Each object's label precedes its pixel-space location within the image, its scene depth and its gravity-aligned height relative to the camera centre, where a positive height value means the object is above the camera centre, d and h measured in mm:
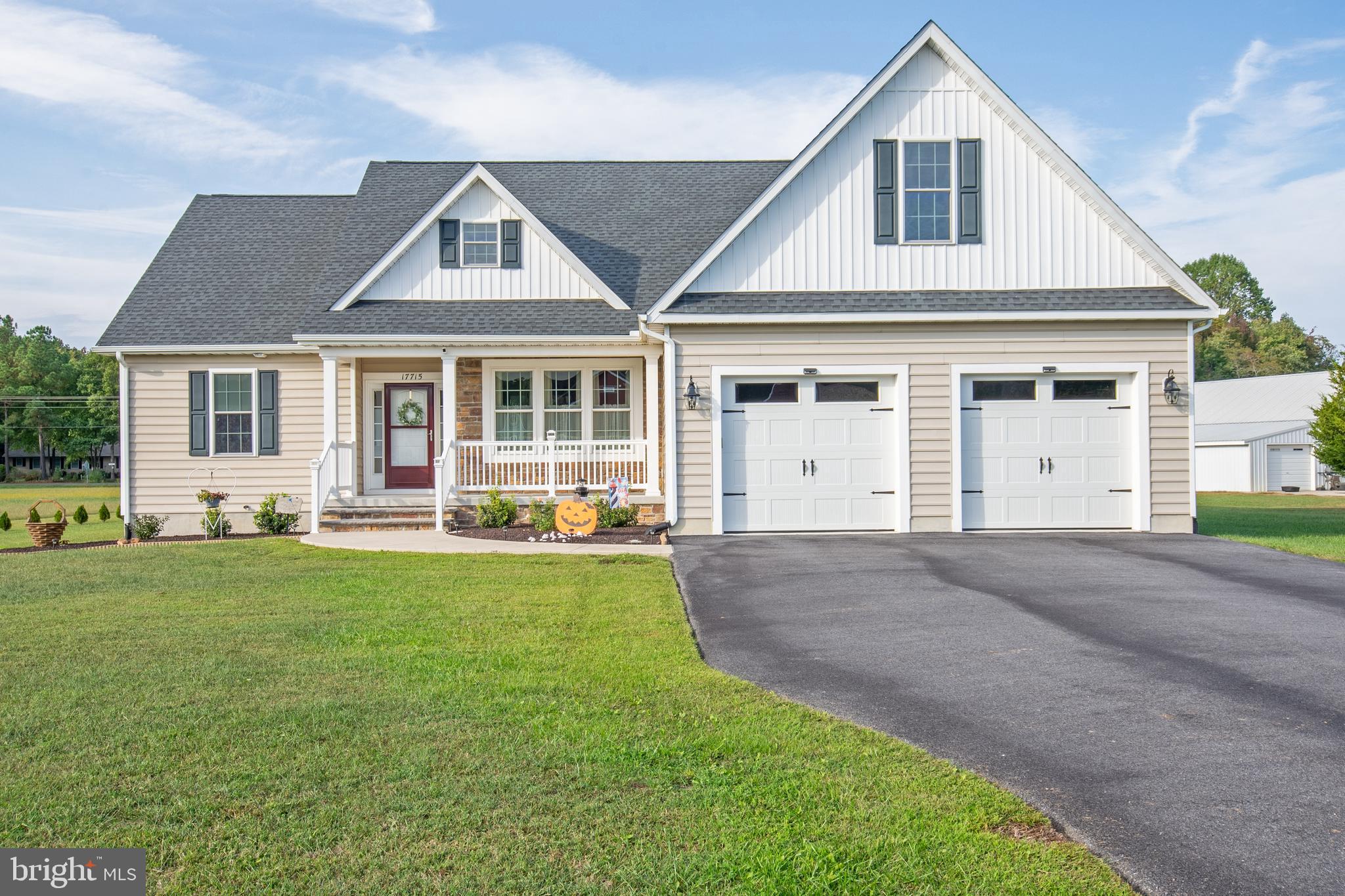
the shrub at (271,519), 17344 -911
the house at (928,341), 14734 +1731
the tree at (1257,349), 73188 +7879
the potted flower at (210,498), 17250 -531
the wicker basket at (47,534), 17500 -1122
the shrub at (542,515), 14836 -758
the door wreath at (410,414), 18750 +940
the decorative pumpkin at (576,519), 14414 -777
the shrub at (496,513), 15672 -746
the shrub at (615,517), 15195 -795
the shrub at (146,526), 17578 -1019
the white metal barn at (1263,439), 45406 +819
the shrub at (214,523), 17312 -957
